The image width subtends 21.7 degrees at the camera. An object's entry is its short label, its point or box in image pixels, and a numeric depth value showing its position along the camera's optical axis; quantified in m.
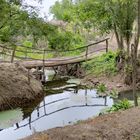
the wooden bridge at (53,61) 17.37
